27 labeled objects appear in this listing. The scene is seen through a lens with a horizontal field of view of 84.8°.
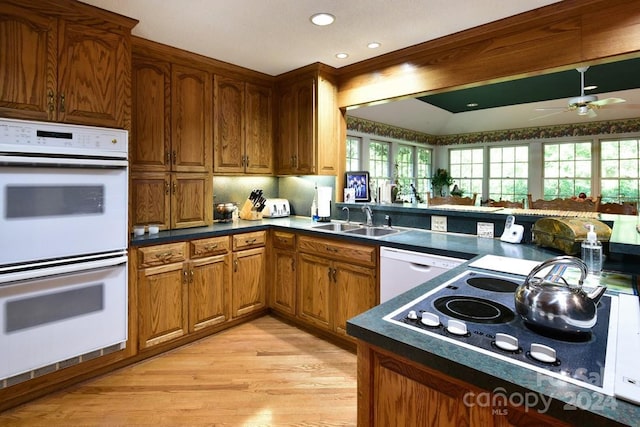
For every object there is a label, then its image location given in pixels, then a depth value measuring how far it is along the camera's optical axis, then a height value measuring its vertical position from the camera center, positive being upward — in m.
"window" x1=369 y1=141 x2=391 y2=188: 6.41 +0.89
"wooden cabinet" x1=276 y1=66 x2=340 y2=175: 3.32 +0.82
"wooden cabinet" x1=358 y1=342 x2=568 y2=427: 0.77 -0.47
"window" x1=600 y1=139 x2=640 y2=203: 6.56 +0.71
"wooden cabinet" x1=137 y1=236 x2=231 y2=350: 2.53 -0.64
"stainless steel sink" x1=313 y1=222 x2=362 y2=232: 3.11 -0.18
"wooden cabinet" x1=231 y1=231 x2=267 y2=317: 3.08 -0.61
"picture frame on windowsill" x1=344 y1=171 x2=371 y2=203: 3.51 +0.21
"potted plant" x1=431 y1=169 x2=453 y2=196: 8.24 +0.59
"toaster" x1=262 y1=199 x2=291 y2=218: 3.79 -0.02
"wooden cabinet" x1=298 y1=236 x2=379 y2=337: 2.58 -0.59
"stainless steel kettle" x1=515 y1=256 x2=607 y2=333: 0.90 -0.26
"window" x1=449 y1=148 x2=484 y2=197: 8.40 +0.95
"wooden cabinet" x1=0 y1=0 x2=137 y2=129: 1.96 +0.87
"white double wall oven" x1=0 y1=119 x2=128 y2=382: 1.91 -0.21
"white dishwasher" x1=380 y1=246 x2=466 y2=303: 2.13 -0.40
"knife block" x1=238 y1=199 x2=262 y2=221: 3.62 -0.07
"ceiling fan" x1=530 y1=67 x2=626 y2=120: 4.28 +1.33
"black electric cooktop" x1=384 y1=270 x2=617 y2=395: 0.77 -0.34
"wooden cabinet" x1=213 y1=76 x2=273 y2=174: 3.26 +0.78
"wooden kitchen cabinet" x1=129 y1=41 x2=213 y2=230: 2.75 +0.52
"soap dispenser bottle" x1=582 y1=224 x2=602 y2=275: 1.55 -0.21
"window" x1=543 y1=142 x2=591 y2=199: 7.07 +0.78
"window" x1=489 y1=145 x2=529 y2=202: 7.76 +0.78
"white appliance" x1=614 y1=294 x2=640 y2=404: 0.67 -0.34
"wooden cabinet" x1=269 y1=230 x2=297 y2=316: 3.14 -0.62
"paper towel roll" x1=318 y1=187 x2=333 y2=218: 3.44 +0.05
